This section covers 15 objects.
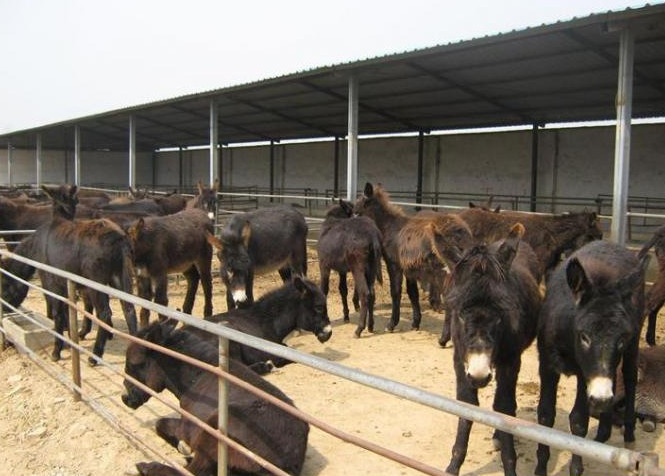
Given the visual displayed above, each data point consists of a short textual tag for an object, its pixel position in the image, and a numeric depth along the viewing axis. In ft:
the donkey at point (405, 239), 23.39
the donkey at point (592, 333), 9.62
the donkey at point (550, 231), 25.23
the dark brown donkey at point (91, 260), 20.03
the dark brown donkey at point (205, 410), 10.89
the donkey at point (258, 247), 23.56
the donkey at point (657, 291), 21.95
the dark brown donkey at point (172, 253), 24.40
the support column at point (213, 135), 52.90
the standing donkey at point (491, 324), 9.51
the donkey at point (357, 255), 24.97
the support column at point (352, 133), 39.63
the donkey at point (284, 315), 18.83
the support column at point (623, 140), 26.35
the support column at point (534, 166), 61.26
